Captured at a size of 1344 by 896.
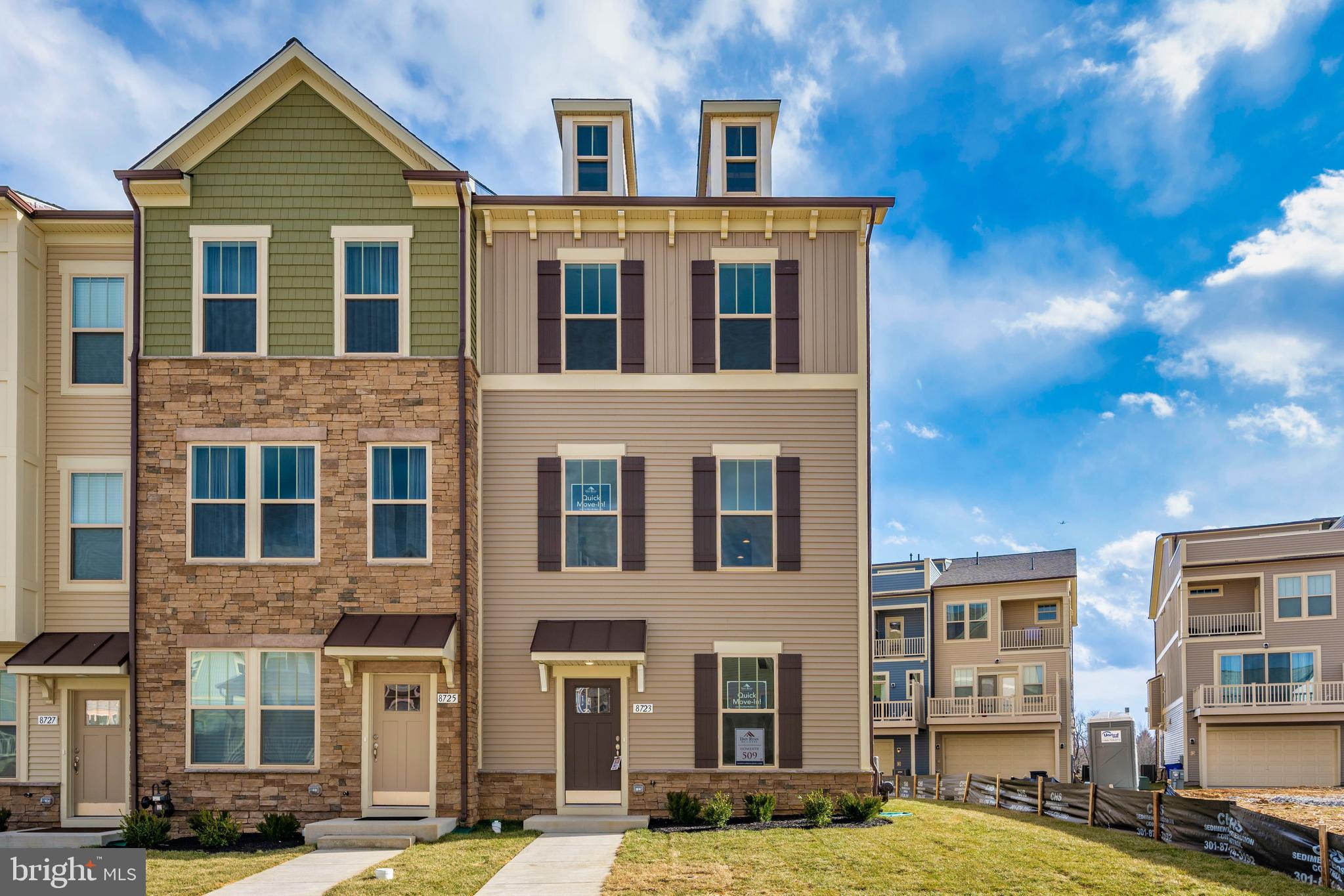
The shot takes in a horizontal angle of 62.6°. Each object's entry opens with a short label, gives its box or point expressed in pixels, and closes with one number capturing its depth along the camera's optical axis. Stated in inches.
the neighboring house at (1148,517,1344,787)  1279.5
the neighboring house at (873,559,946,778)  1562.5
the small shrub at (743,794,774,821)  639.1
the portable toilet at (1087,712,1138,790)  899.4
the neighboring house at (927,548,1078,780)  1502.2
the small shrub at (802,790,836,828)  629.0
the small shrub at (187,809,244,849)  593.9
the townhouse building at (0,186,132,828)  665.6
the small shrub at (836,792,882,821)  645.9
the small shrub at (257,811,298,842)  607.2
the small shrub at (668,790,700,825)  638.5
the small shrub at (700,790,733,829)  621.9
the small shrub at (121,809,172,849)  603.8
